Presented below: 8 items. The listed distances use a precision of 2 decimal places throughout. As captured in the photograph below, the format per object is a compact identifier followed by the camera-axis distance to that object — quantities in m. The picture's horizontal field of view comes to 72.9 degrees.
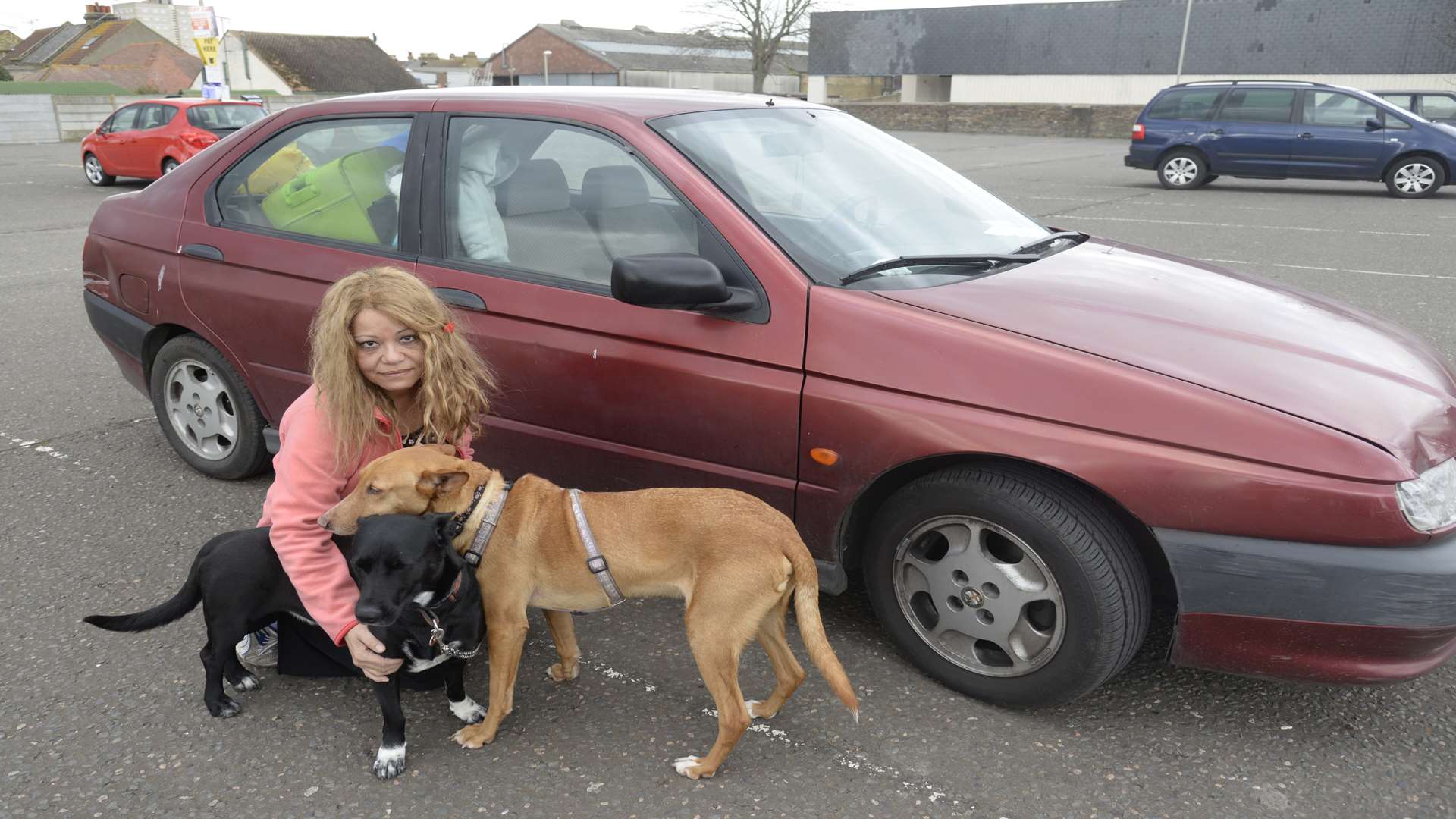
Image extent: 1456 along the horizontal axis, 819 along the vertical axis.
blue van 14.05
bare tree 54.91
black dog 2.21
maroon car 2.23
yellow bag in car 3.72
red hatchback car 15.92
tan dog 2.33
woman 2.50
